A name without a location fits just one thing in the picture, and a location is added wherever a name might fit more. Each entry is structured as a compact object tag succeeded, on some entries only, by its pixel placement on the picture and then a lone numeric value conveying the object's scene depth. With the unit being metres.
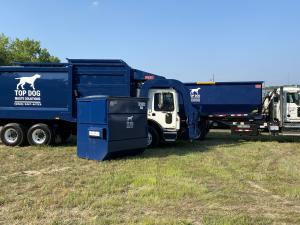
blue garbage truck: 8.85
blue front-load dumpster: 6.98
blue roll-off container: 10.98
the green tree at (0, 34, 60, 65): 38.72
